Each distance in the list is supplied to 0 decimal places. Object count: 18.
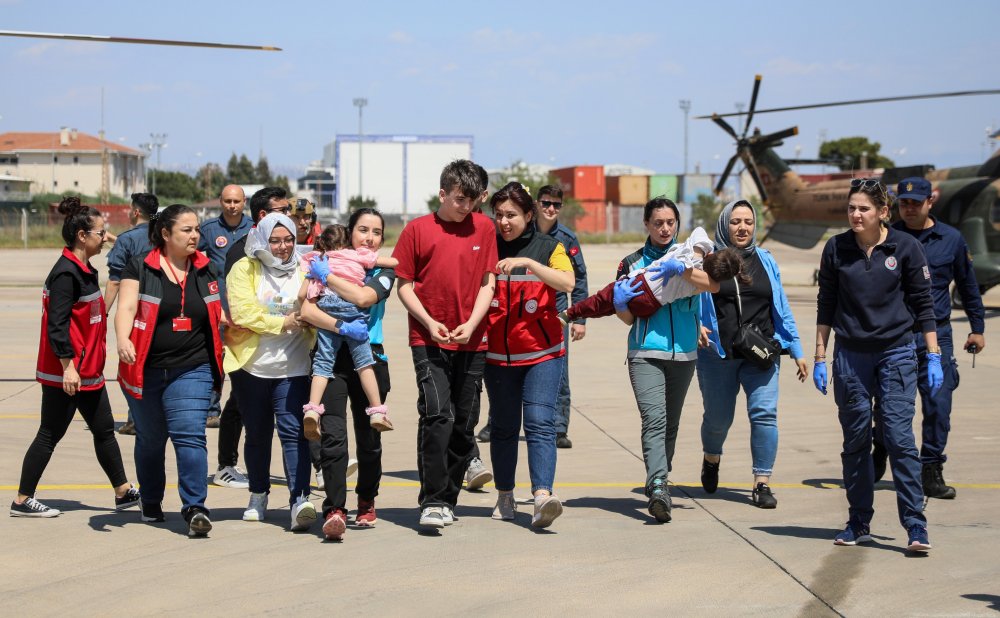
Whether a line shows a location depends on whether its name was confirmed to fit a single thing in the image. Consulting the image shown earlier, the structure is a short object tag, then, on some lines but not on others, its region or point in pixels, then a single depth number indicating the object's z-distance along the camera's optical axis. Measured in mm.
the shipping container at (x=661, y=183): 108638
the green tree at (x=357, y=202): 104562
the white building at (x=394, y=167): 122438
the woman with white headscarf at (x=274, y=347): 6570
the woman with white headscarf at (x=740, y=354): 7574
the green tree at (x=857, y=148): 125350
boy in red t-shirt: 6641
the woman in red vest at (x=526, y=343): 6836
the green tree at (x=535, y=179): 81912
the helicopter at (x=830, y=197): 25016
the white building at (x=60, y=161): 128875
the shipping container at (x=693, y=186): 111188
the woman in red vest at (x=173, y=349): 6473
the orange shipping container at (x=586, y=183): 109062
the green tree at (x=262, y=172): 157375
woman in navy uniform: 6359
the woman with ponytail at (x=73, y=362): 6930
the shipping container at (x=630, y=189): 109062
